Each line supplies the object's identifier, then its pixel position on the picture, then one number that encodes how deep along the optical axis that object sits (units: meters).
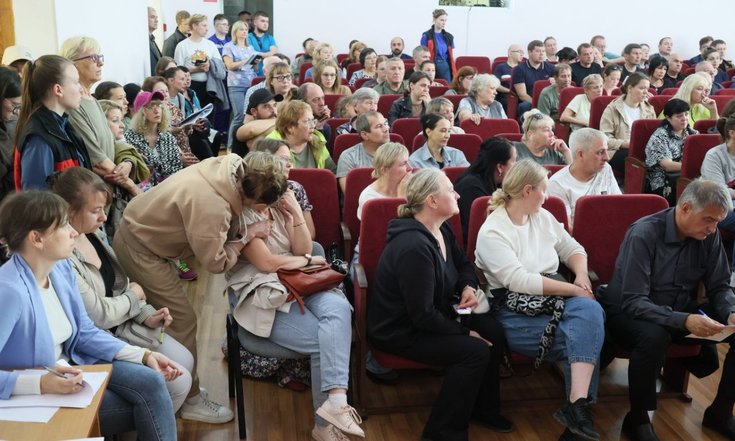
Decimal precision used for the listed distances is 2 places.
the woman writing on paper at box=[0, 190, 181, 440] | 2.06
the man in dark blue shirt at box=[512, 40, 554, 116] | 8.48
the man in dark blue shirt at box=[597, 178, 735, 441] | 2.94
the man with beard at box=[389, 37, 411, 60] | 10.15
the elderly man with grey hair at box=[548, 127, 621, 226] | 3.94
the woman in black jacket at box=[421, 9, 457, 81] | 9.91
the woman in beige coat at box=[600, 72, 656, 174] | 6.08
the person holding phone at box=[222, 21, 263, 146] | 8.47
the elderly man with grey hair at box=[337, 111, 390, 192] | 4.52
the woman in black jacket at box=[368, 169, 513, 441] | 2.87
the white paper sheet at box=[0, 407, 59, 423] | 1.89
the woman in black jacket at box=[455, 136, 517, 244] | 3.81
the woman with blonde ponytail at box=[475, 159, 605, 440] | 2.92
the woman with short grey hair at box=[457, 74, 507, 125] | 6.18
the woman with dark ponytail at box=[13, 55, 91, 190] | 2.98
